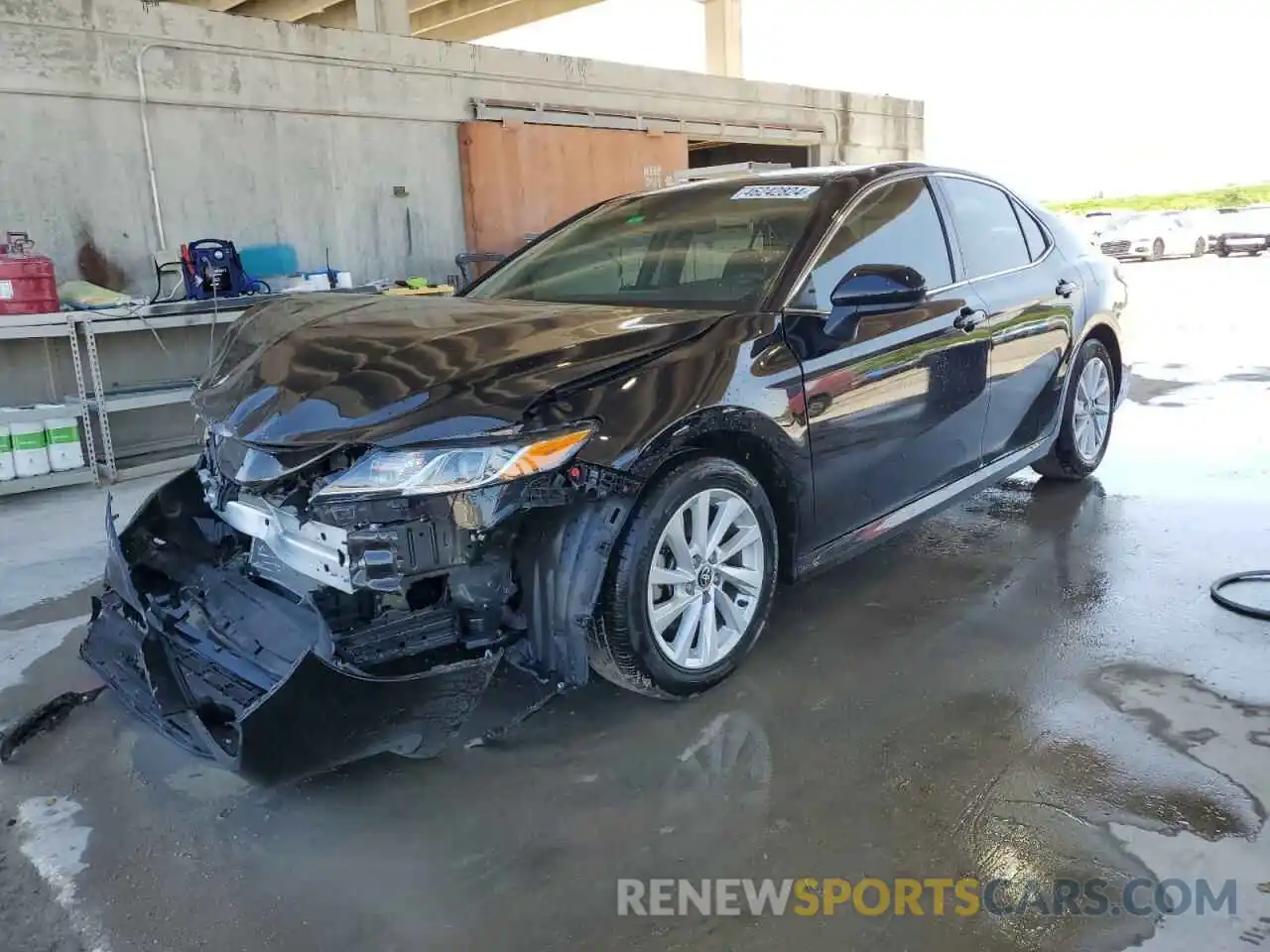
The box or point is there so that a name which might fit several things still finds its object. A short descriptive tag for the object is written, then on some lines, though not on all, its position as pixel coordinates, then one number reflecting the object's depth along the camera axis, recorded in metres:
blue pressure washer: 6.26
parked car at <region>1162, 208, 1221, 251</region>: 22.55
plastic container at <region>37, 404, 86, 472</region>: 5.66
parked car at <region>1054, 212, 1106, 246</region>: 22.38
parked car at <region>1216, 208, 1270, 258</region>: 22.27
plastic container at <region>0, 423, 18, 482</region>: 5.53
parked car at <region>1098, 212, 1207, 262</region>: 22.30
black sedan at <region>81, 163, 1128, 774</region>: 2.24
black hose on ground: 3.27
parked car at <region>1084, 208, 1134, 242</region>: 22.52
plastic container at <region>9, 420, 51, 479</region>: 5.55
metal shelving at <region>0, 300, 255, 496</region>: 5.57
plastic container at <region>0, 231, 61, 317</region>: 5.50
